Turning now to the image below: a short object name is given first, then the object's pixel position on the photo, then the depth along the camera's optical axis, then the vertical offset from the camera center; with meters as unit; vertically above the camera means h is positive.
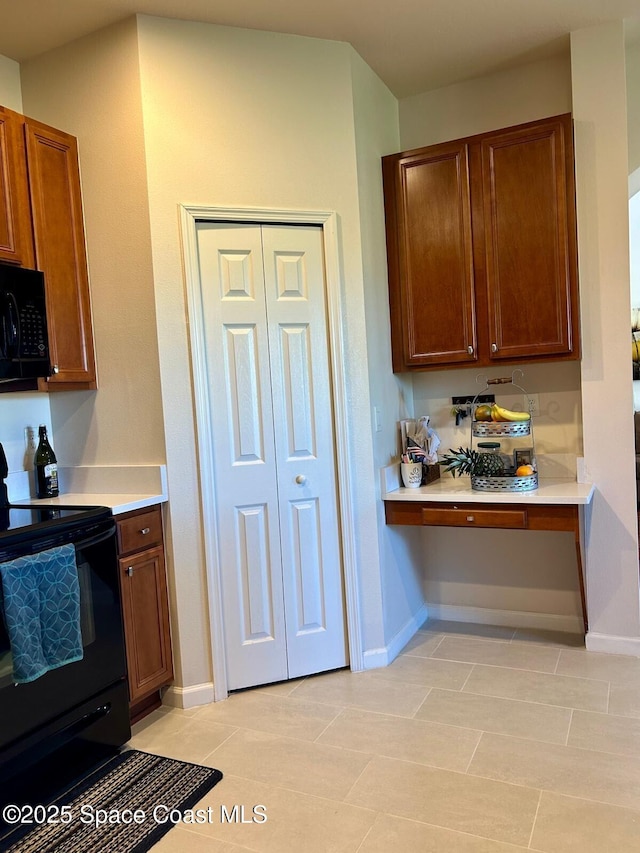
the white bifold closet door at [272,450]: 2.78 -0.26
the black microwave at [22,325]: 2.39 +0.32
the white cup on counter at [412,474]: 3.23 -0.46
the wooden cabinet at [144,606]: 2.53 -0.85
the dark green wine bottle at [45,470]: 2.85 -0.29
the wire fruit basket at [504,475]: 2.97 -0.46
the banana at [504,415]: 3.05 -0.18
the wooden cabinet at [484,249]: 2.95 +0.64
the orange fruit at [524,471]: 2.98 -0.44
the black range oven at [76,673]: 2.00 -0.92
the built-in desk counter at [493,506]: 2.83 -0.59
